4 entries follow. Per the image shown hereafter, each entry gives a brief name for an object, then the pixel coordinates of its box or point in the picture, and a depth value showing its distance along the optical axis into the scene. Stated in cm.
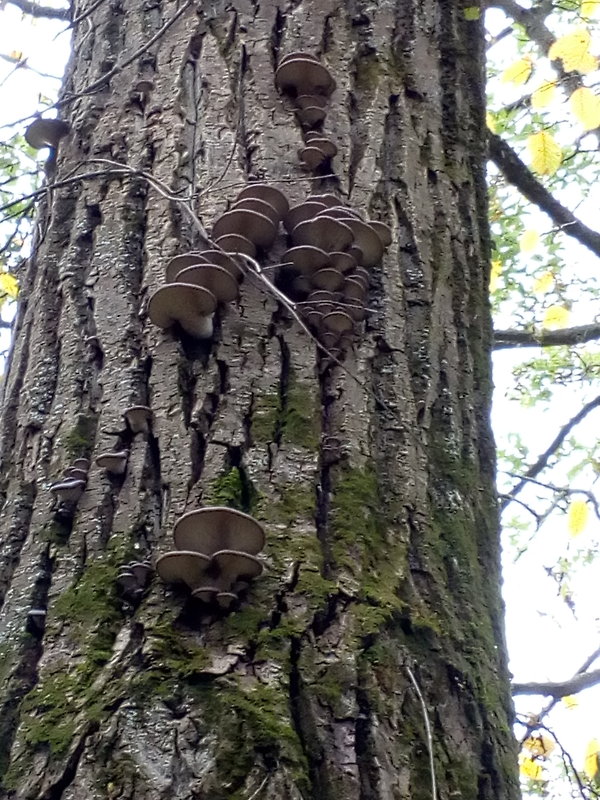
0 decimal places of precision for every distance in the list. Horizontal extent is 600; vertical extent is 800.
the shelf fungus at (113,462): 195
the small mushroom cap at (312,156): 244
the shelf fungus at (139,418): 201
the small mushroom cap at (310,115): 253
